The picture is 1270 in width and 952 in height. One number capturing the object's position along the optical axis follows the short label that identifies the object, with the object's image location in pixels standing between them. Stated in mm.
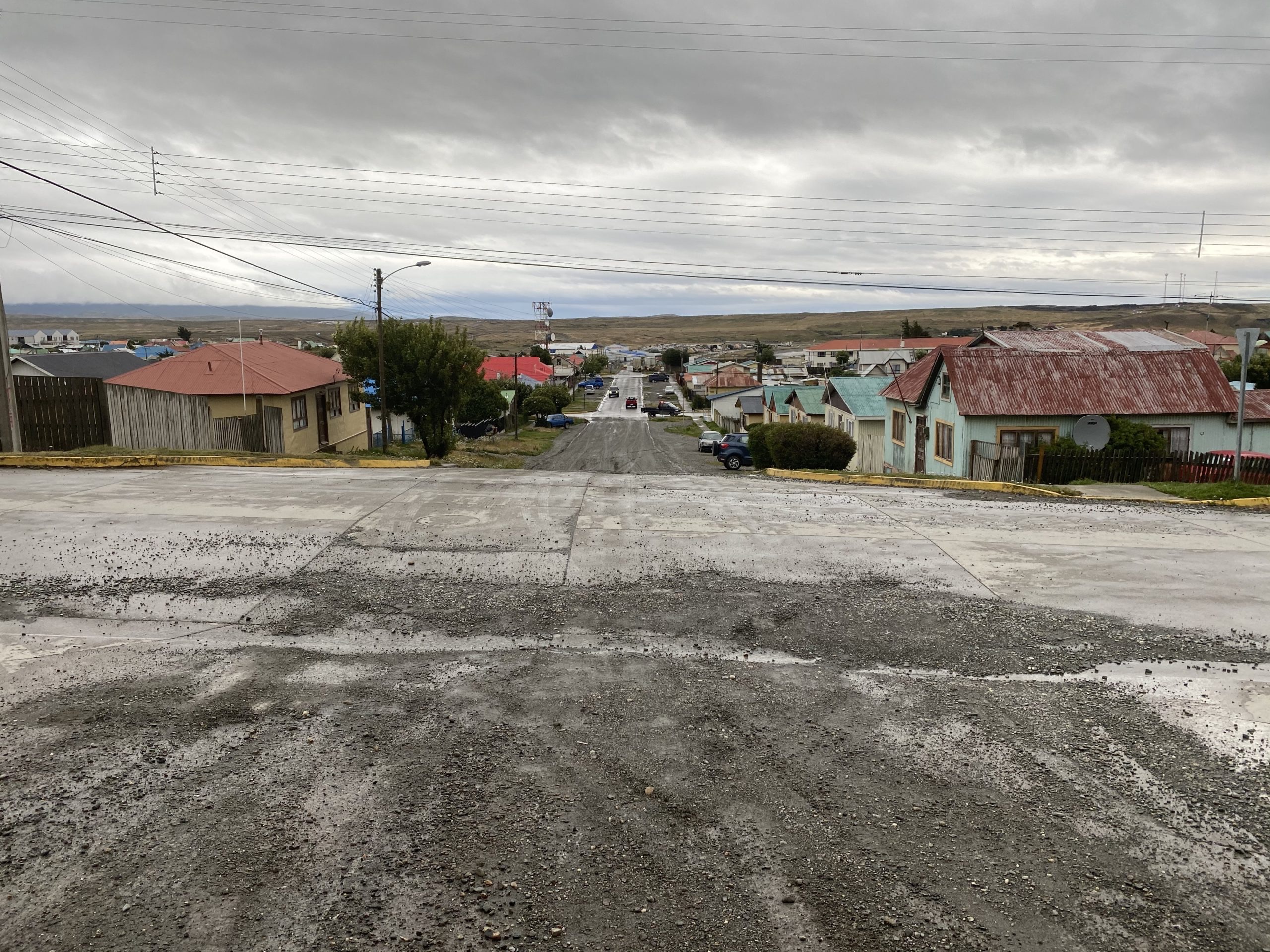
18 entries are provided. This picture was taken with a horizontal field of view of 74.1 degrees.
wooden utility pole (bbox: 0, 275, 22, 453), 18984
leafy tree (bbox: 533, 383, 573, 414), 70938
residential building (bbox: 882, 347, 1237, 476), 23125
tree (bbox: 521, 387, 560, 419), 68312
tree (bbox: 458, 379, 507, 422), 51406
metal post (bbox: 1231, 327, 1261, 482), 16641
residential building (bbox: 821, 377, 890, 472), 34812
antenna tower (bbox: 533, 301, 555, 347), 134212
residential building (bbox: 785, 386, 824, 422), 43562
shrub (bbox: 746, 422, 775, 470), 35188
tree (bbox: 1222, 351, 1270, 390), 46562
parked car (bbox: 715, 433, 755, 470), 39469
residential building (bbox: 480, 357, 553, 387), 81125
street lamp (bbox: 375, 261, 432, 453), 30109
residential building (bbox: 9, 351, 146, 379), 44969
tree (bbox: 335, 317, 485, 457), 31328
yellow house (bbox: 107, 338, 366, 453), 26062
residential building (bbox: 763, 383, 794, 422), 51031
